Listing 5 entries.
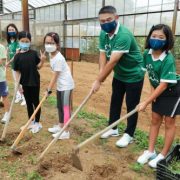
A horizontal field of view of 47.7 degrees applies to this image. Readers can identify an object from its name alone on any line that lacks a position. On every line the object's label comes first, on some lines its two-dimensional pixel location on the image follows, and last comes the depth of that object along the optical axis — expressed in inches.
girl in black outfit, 109.0
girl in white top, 99.3
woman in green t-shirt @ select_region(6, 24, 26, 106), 138.7
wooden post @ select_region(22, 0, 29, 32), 259.7
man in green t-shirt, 88.6
